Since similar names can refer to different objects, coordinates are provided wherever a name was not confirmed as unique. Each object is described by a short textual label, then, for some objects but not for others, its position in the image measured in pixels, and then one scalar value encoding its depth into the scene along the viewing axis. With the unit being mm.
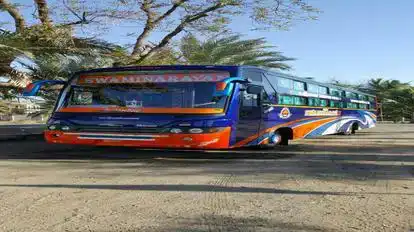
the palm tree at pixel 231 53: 20875
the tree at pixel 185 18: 16828
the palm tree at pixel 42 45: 11492
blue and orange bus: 9828
